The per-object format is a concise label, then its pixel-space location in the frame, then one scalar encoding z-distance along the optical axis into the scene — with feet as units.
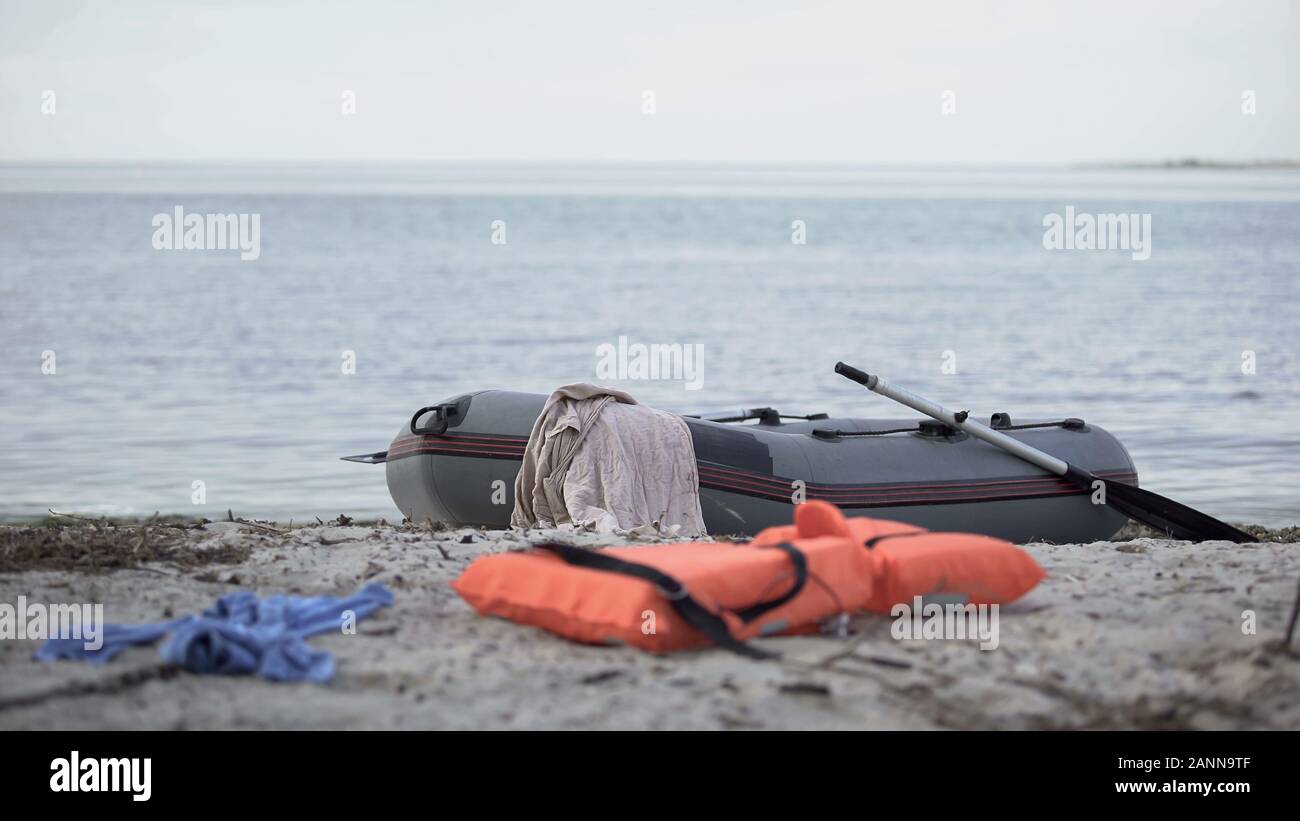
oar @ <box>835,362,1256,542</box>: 20.53
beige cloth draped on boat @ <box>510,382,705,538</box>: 18.58
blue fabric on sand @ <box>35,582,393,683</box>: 11.28
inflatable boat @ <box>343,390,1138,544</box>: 19.42
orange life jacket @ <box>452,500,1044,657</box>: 11.80
